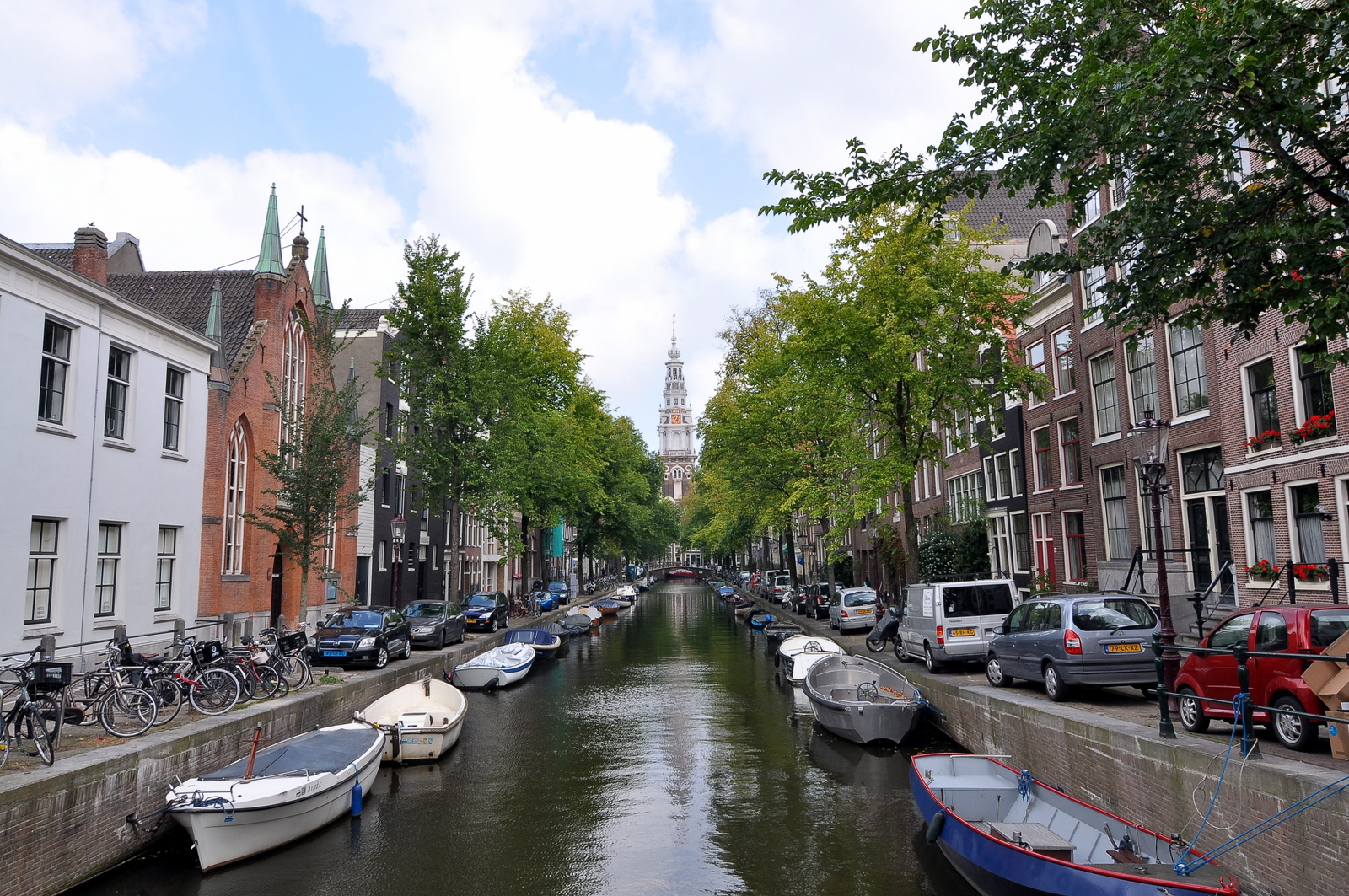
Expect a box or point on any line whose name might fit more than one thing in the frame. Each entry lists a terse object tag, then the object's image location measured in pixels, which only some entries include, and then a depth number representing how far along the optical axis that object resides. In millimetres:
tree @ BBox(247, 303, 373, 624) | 22750
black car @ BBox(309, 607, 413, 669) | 21391
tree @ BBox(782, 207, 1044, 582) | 23516
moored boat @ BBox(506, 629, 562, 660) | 31744
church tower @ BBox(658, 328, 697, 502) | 195000
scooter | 25141
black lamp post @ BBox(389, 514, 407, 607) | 31984
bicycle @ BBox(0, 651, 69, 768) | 10125
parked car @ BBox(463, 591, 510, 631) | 34656
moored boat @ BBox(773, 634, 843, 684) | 23344
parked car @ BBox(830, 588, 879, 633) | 32188
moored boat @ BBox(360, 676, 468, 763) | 15961
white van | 19531
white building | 17531
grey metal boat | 16797
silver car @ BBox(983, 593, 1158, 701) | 13562
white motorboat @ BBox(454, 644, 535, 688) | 24328
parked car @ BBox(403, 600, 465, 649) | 27594
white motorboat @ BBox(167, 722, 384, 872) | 10477
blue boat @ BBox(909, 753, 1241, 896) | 7688
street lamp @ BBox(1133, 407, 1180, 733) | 12477
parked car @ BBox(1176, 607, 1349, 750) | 9203
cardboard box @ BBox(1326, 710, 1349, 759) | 8382
